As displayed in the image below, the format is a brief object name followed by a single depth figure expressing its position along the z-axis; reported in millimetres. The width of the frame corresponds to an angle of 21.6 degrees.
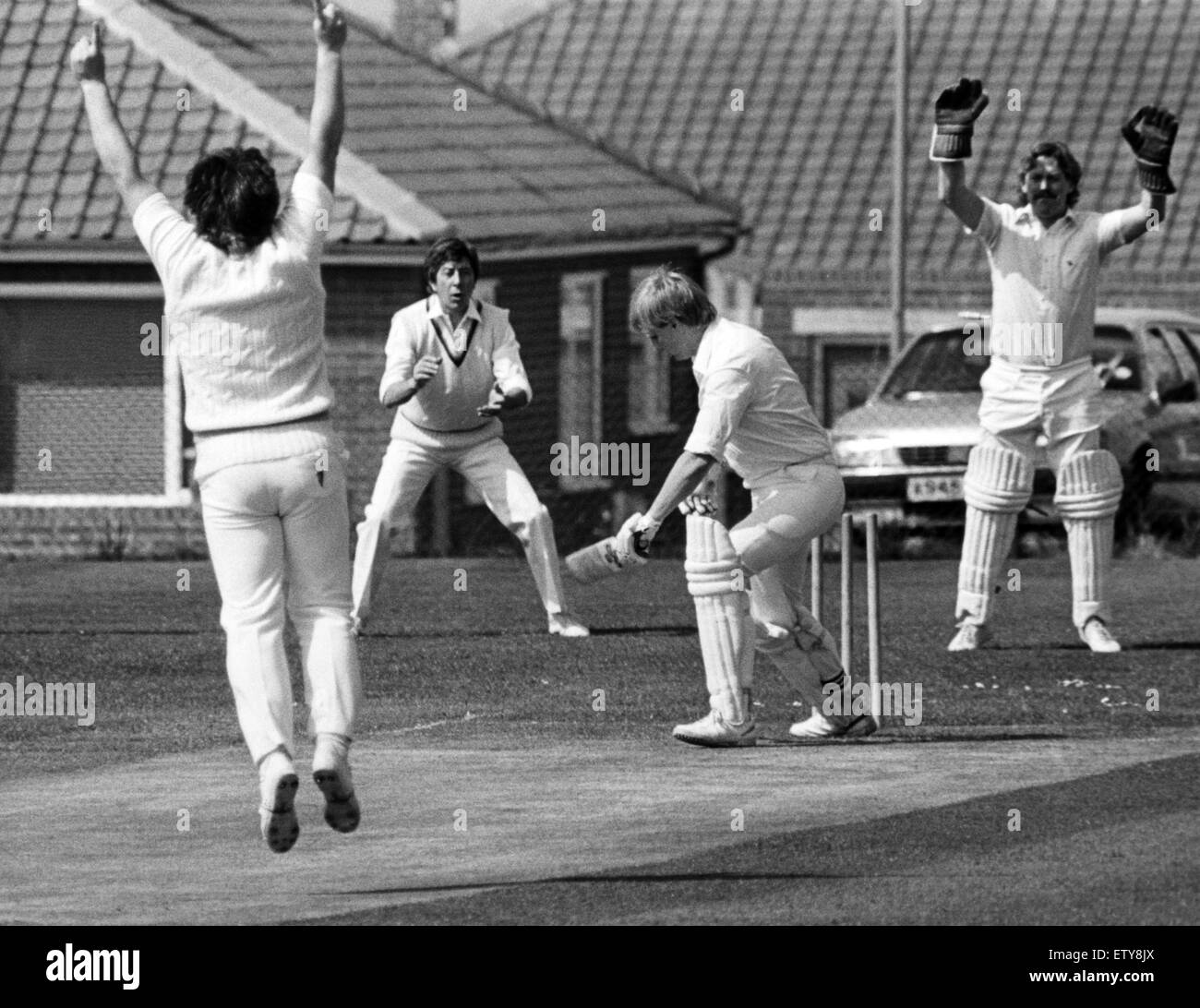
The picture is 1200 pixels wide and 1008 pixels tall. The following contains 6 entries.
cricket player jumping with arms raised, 8539
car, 20672
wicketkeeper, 13898
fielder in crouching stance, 14539
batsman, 10617
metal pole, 22938
